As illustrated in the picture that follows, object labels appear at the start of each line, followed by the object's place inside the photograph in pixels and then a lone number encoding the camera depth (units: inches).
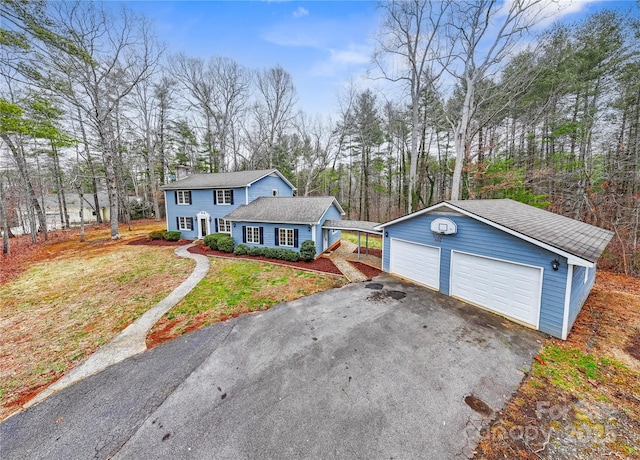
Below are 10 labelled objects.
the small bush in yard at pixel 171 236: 700.0
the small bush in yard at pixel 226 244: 580.4
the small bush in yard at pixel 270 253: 535.8
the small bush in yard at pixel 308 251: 502.3
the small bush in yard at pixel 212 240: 601.6
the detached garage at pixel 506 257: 239.0
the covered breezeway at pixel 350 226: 493.7
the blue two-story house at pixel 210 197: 653.9
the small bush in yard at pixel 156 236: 708.7
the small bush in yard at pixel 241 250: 563.2
